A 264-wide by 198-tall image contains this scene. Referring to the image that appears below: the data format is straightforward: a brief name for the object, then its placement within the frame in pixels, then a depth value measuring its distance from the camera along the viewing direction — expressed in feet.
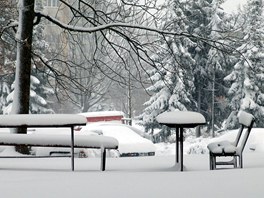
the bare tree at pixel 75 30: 40.57
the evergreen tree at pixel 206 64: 125.80
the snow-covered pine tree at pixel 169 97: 118.13
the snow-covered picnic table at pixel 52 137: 22.13
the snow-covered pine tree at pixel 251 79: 119.44
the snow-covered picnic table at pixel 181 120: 22.30
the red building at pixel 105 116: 115.03
